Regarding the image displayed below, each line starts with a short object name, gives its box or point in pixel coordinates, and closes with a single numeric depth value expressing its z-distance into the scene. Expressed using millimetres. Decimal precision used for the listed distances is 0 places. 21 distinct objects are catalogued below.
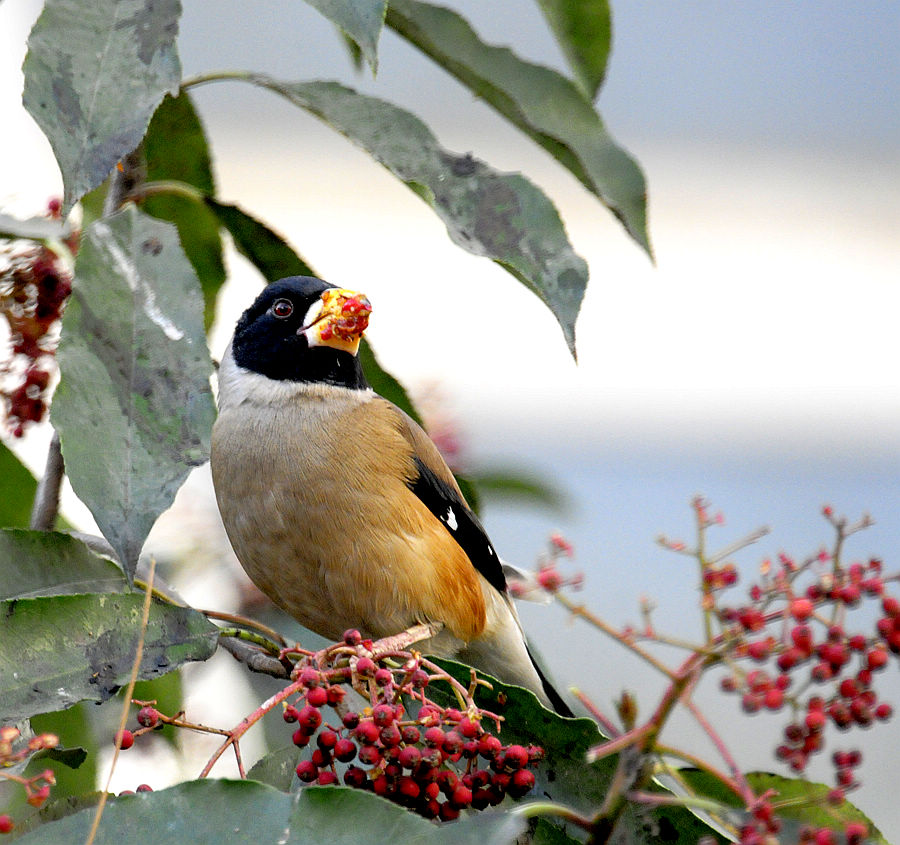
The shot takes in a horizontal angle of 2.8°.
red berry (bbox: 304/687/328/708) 4990
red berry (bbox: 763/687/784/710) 4596
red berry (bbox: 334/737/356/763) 4992
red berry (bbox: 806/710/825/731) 4829
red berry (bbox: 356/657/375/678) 4997
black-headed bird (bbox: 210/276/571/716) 5102
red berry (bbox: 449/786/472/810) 4983
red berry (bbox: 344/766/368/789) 4988
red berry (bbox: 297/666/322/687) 4993
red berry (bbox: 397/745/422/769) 4980
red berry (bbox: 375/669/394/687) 4995
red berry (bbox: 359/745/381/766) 4981
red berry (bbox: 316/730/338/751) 4993
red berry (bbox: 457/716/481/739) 4985
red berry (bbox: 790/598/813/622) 4714
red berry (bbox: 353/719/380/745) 4982
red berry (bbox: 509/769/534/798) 4990
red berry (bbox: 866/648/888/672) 4946
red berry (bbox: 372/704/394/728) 4981
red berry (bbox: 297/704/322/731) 4993
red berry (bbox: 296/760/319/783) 4997
